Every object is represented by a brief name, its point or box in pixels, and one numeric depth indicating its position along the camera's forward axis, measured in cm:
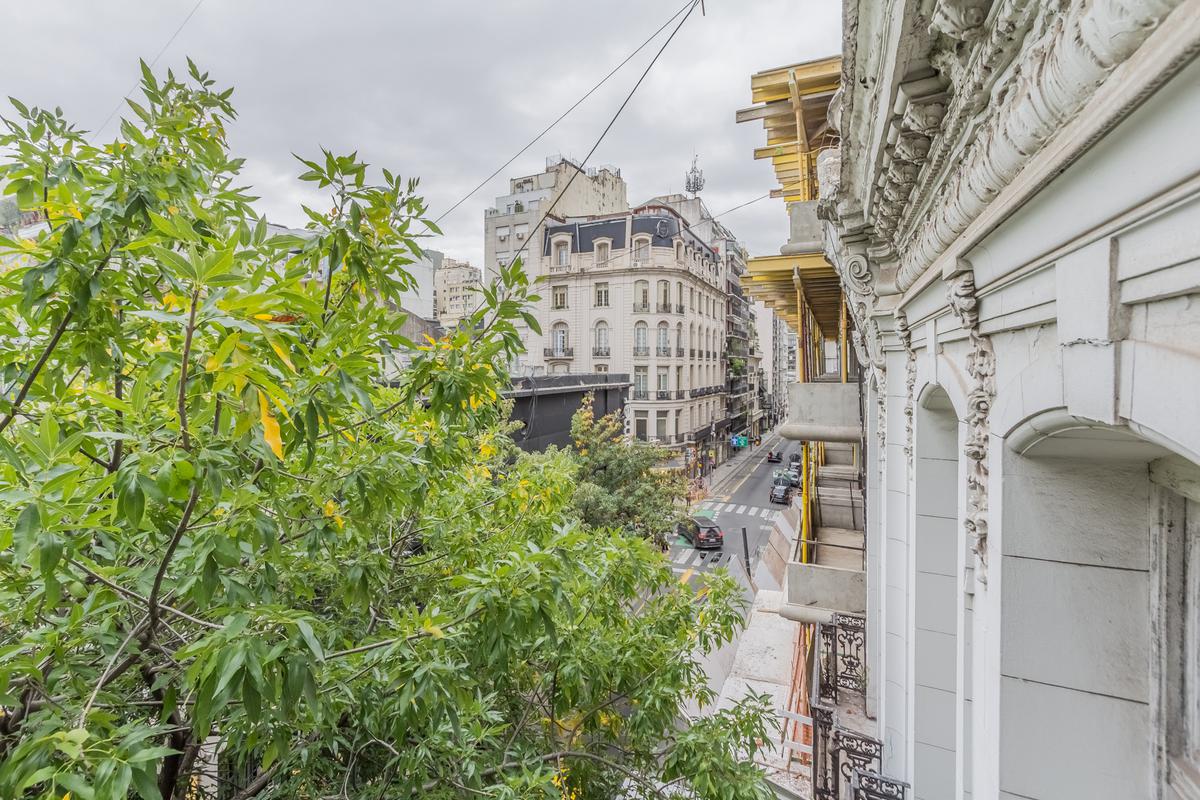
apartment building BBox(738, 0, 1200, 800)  112
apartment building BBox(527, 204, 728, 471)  3247
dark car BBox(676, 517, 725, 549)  2170
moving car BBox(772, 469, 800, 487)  3105
